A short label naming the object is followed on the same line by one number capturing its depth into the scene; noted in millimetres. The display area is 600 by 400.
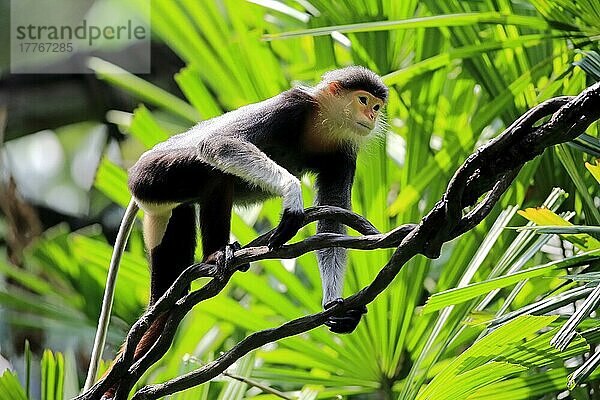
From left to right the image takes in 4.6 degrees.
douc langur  13405
